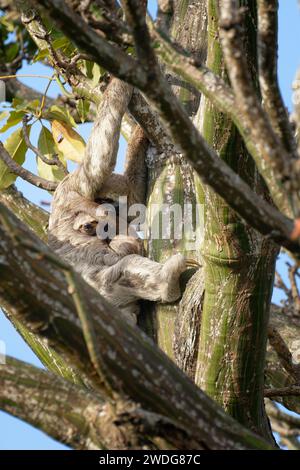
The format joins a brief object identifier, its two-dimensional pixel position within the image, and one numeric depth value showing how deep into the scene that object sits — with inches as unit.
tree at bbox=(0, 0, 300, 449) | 208.2
